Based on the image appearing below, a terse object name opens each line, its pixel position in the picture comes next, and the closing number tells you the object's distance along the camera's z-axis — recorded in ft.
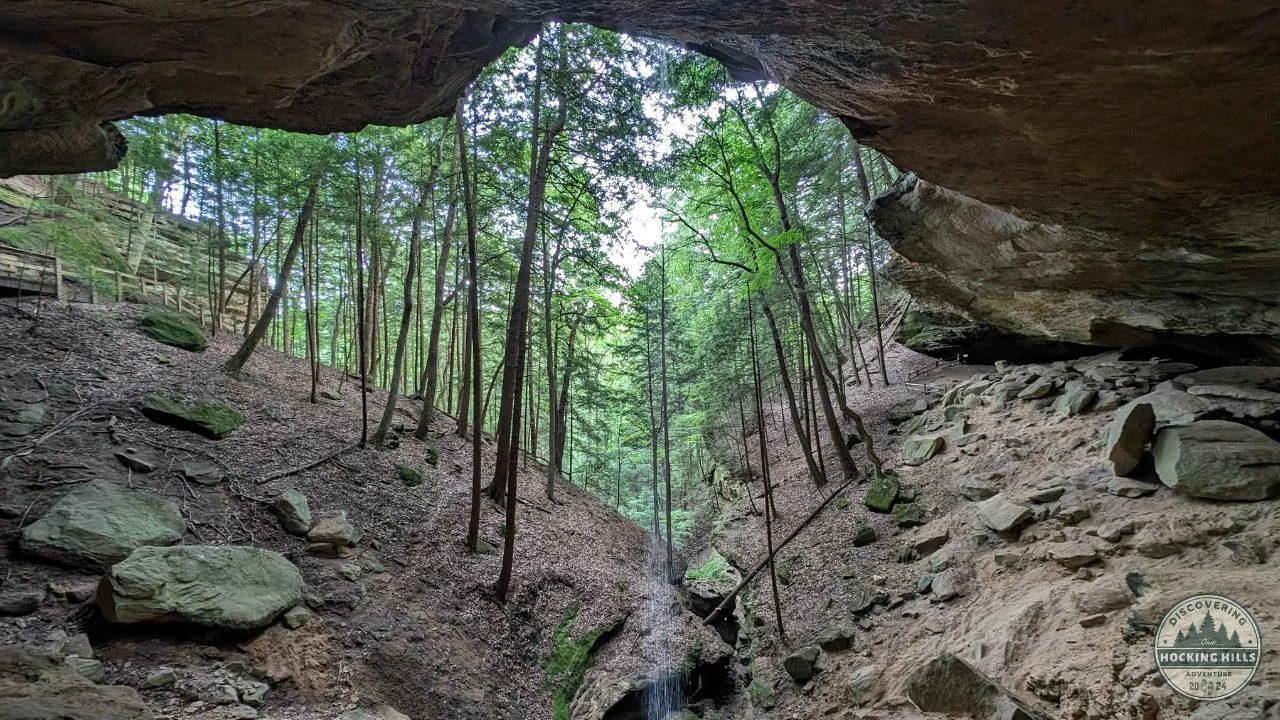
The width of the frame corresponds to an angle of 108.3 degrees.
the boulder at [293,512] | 22.31
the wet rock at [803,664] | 22.24
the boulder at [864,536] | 28.37
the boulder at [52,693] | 9.84
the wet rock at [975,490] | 24.67
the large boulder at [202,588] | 14.07
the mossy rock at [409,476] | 32.07
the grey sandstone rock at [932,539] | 24.07
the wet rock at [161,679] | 12.95
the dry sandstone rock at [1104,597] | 14.55
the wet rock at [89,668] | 12.21
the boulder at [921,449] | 32.19
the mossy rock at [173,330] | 35.45
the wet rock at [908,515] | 27.22
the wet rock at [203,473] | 21.95
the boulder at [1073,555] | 17.08
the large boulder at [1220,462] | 15.87
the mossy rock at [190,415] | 24.94
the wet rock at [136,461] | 20.79
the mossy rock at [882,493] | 30.14
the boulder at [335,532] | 22.41
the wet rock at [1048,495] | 20.63
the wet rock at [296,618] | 17.29
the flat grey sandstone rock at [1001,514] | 20.88
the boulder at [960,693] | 13.53
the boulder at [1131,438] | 19.29
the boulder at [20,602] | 13.53
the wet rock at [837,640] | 22.40
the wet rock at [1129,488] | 18.20
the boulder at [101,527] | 15.55
